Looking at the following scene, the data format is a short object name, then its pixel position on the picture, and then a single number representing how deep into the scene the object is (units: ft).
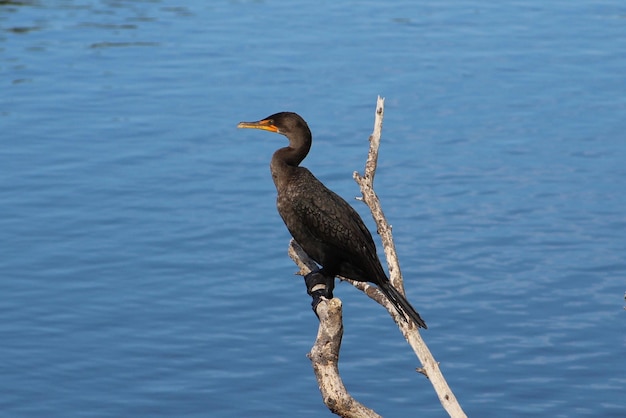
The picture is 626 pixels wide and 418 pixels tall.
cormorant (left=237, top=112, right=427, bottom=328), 57.67
